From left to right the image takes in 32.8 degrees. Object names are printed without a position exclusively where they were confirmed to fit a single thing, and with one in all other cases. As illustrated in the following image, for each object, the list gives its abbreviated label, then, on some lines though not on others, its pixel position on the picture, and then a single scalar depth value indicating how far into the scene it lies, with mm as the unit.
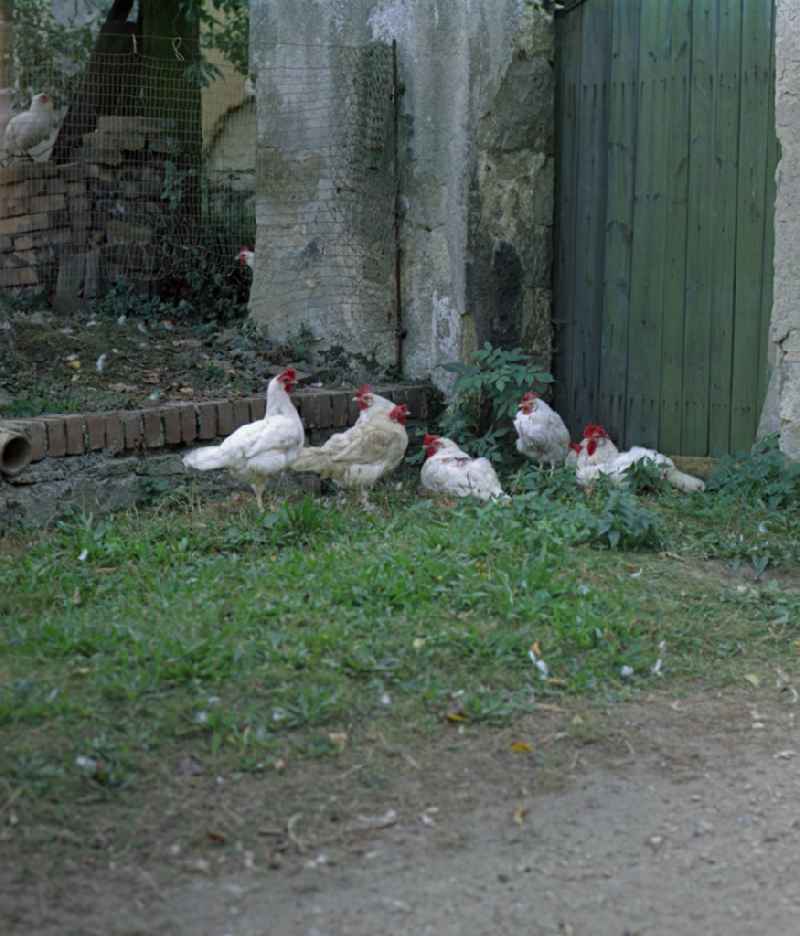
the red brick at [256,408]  7105
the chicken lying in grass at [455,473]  6680
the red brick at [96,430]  6504
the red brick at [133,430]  6629
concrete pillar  7520
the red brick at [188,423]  6840
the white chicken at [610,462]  6793
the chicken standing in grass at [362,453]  6613
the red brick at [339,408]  7430
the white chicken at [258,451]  6312
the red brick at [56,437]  6367
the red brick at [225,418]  6992
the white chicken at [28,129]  9922
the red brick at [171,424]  6777
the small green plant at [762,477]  6391
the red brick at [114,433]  6562
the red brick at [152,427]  6703
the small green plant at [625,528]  5754
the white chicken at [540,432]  7137
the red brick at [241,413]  7047
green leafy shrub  7336
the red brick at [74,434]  6434
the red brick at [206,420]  6910
